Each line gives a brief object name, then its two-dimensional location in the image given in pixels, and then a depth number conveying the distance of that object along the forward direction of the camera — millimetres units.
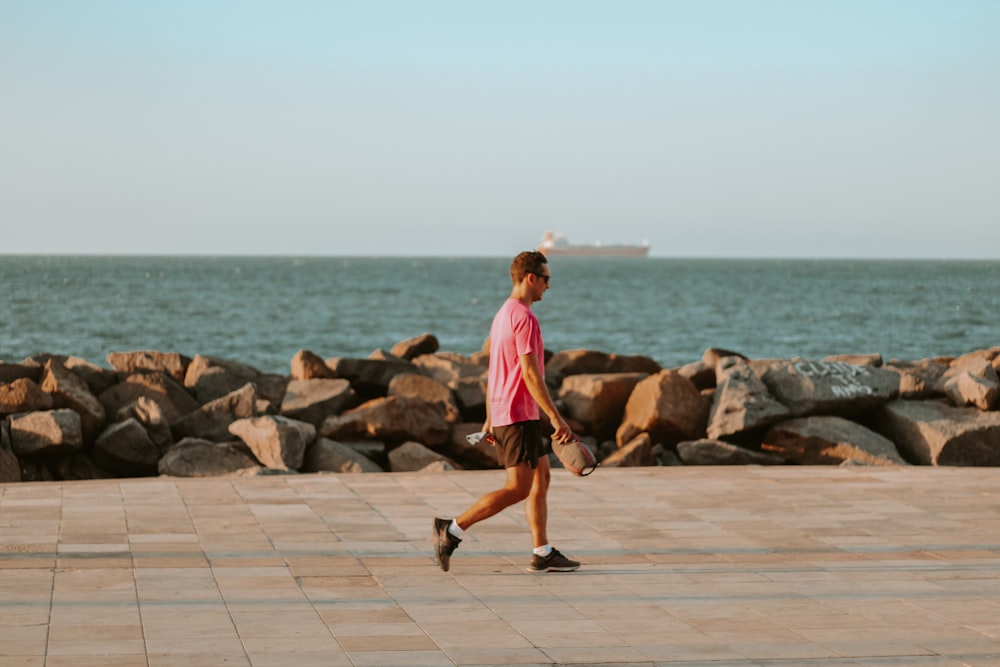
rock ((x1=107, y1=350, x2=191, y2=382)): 18906
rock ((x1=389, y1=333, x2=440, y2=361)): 21234
